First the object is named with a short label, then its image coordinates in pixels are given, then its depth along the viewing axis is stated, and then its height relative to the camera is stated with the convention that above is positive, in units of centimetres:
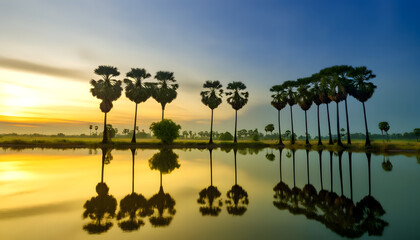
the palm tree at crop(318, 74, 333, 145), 5459 +1212
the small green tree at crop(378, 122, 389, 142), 7306 +363
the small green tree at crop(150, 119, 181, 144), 5516 +221
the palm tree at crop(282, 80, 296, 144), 6919 +1454
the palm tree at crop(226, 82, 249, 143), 7144 +1364
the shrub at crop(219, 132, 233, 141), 9306 +53
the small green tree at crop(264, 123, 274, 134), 9481 +408
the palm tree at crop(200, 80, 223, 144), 6956 +1365
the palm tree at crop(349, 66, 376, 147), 4853 +1188
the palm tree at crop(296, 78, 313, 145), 6395 +1245
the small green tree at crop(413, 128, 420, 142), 8375 +210
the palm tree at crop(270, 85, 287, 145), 7159 +1307
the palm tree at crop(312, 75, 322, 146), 6043 +1270
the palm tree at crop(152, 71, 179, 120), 6562 +1485
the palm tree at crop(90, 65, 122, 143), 5725 +1356
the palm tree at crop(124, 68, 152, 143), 6202 +1471
